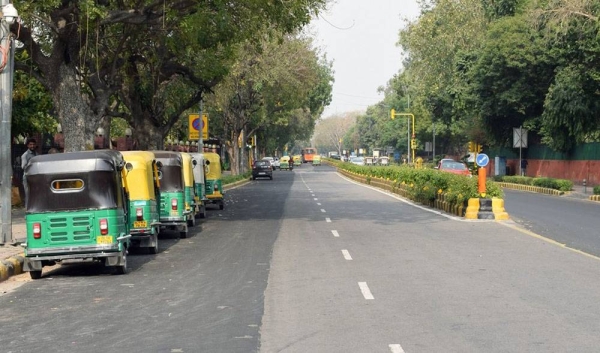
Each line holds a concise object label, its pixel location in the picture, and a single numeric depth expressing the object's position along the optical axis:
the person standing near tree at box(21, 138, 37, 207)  24.16
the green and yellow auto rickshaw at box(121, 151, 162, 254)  18.55
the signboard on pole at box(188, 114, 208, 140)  47.03
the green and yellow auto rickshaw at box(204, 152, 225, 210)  33.12
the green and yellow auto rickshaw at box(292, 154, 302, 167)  162.30
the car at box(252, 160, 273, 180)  72.06
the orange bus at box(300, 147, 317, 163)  181.75
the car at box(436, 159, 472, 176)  49.19
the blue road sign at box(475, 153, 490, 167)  28.44
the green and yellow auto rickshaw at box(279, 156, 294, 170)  115.25
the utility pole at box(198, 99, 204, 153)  45.97
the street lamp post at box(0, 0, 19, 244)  18.89
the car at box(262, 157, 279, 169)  111.88
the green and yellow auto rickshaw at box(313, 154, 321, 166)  154.88
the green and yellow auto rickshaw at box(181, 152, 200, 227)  23.94
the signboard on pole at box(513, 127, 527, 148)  59.47
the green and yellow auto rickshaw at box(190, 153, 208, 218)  28.54
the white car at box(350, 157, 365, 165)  108.25
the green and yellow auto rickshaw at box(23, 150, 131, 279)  15.23
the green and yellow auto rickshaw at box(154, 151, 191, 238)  21.92
